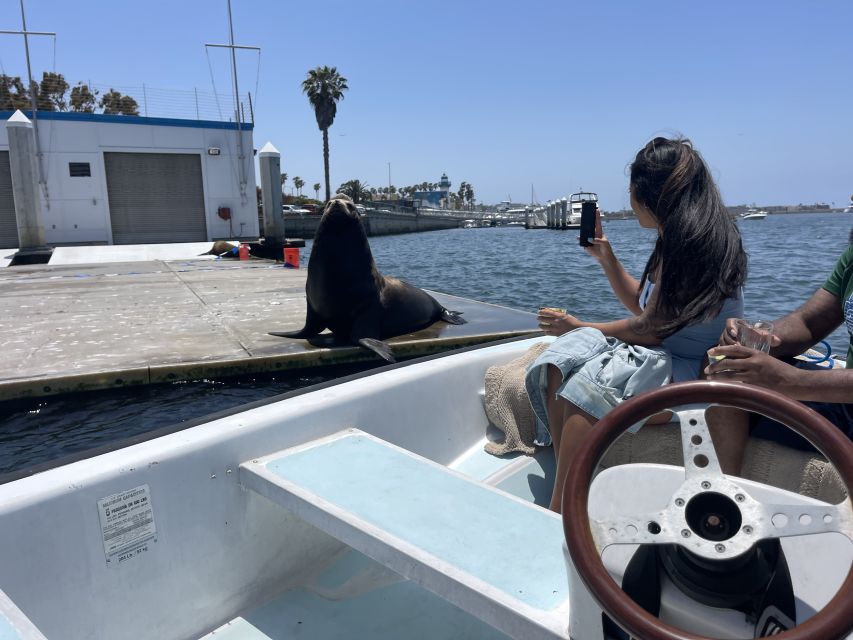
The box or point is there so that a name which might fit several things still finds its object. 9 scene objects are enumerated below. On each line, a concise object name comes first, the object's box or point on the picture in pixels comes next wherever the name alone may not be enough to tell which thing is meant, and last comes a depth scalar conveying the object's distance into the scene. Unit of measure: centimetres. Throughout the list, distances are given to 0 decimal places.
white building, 2117
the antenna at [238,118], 2303
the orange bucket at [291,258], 1405
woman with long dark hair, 203
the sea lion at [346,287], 581
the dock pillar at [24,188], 1672
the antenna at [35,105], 2059
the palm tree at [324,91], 4628
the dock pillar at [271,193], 1977
